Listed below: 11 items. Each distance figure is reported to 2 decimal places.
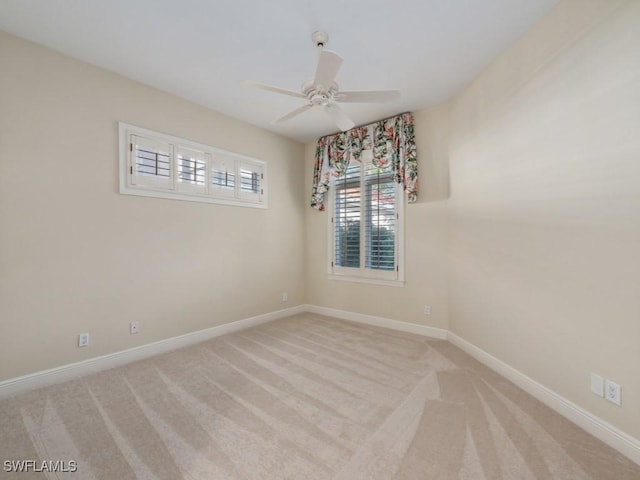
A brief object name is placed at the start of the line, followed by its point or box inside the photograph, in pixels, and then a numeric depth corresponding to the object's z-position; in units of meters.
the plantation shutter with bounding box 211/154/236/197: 3.51
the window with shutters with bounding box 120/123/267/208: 2.82
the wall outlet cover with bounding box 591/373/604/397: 1.71
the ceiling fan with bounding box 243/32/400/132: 2.00
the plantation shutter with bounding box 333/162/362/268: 4.14
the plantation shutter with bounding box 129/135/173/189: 2.83
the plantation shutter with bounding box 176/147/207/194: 3.19
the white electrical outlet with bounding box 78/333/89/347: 2.52
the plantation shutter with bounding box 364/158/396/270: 3.80
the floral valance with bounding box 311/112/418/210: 3.52
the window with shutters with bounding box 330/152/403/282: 3.79
